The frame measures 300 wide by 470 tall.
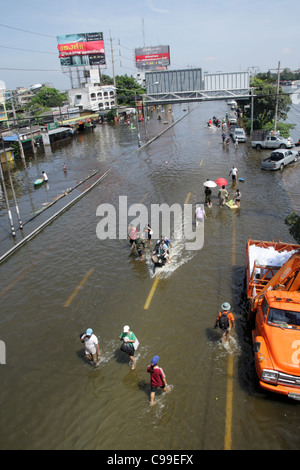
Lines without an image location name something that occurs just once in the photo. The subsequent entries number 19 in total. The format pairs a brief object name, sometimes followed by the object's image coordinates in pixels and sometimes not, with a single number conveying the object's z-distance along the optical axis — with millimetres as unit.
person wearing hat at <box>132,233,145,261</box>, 17594
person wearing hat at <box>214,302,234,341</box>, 10961
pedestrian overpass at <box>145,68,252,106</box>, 43062
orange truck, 8789
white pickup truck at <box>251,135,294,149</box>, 38188
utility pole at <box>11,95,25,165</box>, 46950
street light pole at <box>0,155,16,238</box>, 21628
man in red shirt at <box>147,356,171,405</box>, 9016
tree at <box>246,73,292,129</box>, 49500
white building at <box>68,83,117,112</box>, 89750
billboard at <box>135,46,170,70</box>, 146750
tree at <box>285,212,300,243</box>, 13794
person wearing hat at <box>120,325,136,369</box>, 10430
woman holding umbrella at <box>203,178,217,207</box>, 23134
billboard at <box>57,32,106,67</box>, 92250
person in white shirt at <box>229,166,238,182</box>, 28478
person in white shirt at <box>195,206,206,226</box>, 21266
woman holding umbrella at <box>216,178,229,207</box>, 23719
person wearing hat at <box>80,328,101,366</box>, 10513
